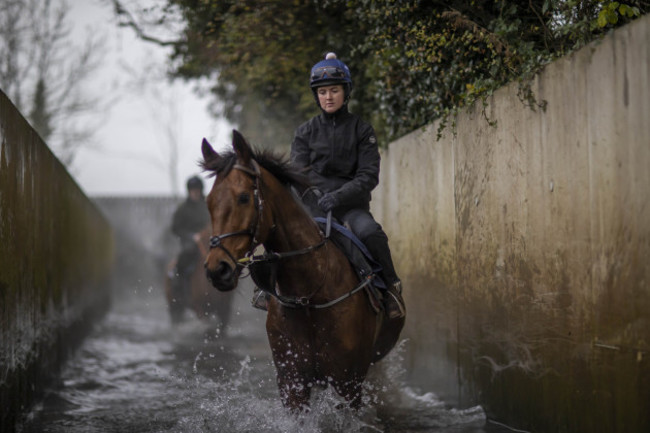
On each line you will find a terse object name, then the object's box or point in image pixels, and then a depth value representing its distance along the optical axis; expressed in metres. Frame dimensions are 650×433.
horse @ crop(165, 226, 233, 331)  13.50
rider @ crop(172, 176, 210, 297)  14.03
